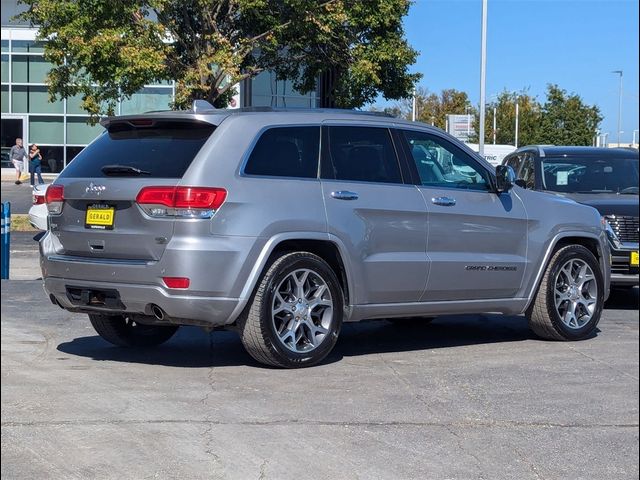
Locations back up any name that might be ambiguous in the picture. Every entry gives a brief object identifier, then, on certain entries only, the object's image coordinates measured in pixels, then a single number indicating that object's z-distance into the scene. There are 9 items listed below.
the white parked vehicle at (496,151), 32.31
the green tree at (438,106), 58.25
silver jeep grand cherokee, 6.70
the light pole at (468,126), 38.81
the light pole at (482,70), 28.26
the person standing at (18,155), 35.25
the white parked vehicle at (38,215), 11.48
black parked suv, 10.62
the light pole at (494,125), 39.56
